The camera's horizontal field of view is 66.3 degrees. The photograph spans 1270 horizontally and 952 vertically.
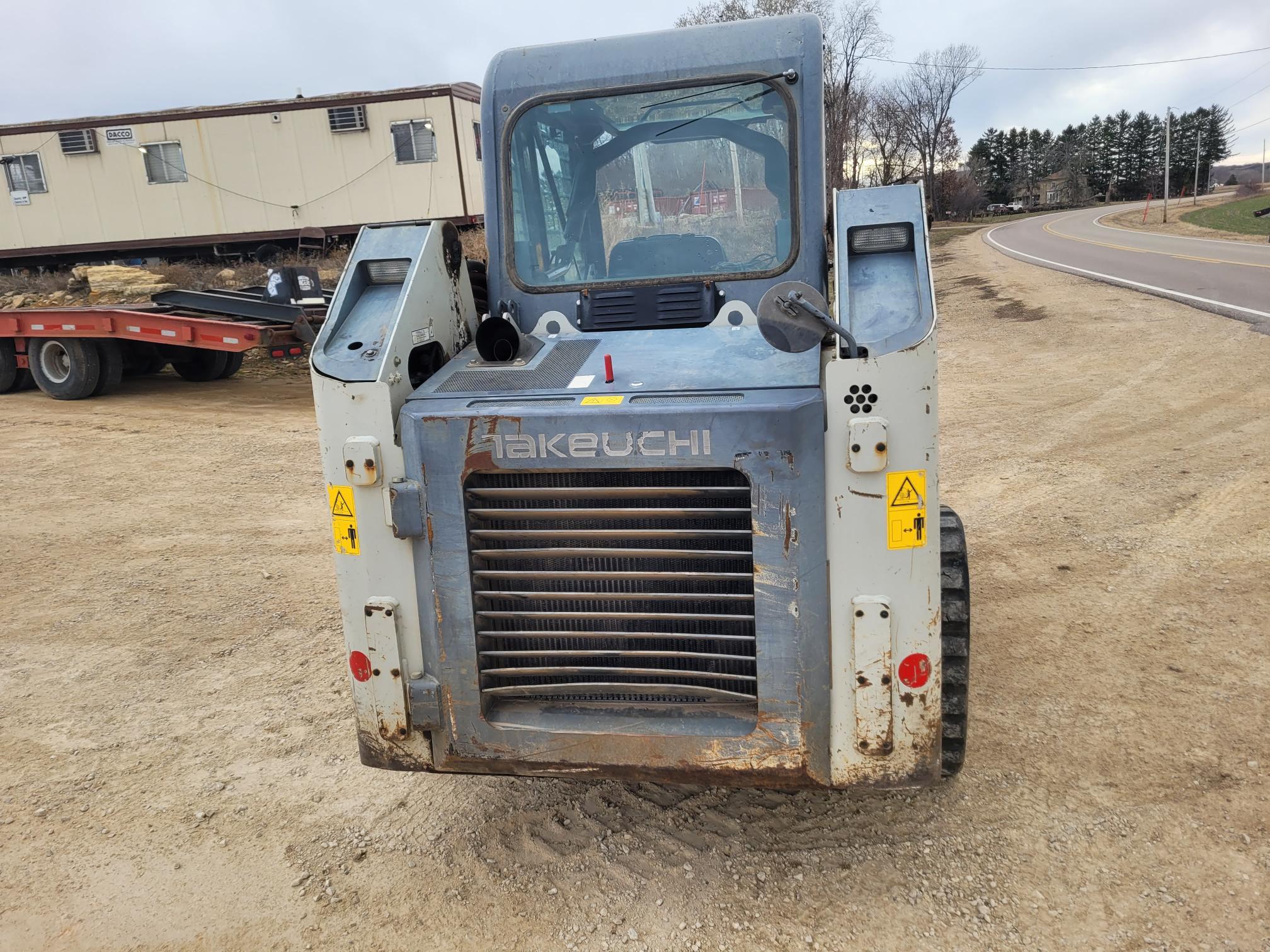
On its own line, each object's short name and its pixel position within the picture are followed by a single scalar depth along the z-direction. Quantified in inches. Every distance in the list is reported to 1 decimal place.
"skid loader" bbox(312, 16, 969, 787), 110.1
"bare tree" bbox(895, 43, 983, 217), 2465.6
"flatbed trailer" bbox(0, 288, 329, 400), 451.5
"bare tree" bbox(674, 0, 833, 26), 1286.9
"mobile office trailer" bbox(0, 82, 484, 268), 804.6
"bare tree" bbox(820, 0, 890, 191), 1245.7
